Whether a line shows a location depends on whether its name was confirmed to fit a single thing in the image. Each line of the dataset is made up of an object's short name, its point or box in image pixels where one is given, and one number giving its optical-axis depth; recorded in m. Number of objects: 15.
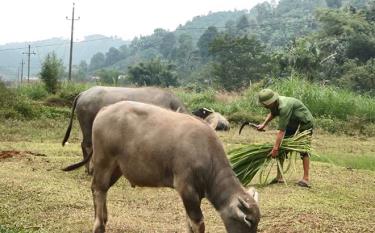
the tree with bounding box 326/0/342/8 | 92.81
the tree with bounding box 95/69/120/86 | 59.38
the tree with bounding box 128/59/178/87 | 50.84
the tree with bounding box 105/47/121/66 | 104.19
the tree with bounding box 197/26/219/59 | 74.31
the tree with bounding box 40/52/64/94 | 31.32
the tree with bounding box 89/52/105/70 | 105.09
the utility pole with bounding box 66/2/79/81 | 48.65
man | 10.43
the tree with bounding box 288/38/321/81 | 36.94
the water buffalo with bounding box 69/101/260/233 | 6.37
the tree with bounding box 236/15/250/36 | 85.50
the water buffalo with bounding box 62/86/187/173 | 11.33
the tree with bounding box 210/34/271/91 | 48.41
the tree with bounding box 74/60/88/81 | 75.93
